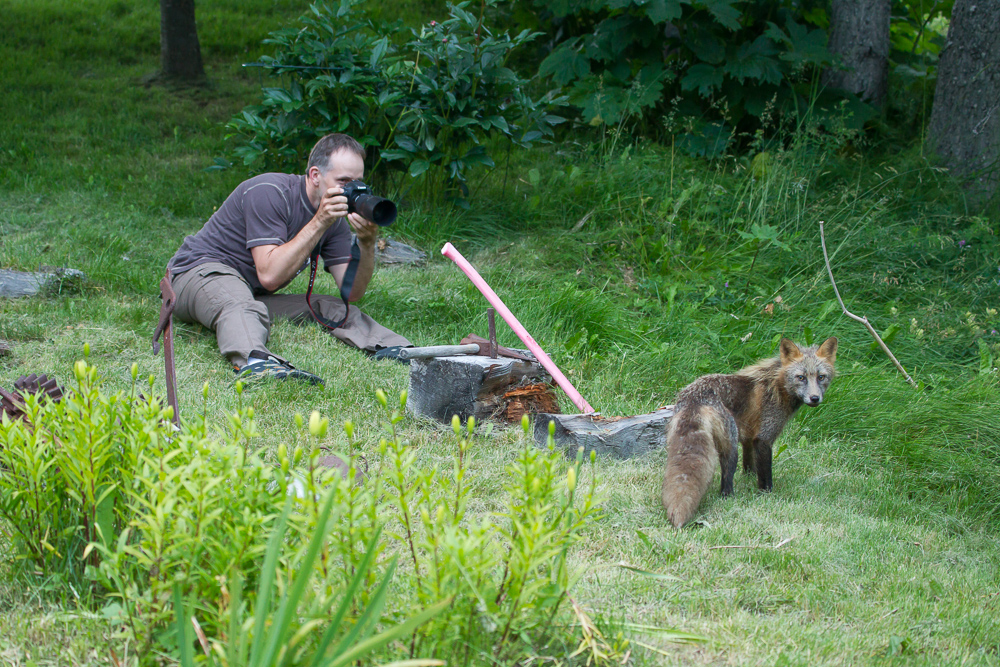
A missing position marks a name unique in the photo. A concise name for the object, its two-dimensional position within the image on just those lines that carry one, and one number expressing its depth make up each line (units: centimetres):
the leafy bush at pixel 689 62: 1477
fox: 629
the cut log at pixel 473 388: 813
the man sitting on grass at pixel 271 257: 920
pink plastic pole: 812
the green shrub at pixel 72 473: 396
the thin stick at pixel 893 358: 910
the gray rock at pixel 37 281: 1073
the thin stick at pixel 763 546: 582
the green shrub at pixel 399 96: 1359
